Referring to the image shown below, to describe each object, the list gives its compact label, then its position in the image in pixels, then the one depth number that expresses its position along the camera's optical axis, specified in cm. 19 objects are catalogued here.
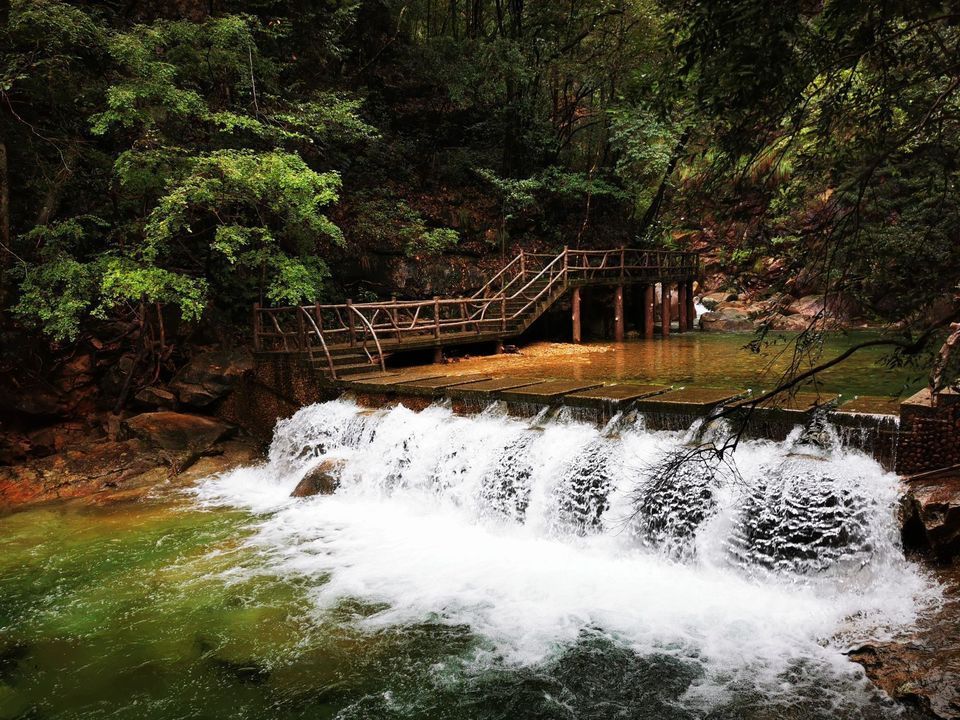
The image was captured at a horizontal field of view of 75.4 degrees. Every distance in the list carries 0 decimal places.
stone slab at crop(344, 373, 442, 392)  1128
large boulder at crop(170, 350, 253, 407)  1296
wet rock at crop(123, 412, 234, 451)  1209
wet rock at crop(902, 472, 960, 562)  575
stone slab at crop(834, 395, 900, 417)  687
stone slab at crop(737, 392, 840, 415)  707
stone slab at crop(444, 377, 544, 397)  1012
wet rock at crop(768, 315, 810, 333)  2197
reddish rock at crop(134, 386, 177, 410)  1299
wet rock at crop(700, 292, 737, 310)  2739
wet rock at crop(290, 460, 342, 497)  1027
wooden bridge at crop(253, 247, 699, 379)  1307
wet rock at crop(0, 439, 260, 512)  1062
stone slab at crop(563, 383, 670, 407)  871
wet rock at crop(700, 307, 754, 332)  2317
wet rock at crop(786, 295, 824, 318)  2264
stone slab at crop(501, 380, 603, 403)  943
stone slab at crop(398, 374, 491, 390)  1078
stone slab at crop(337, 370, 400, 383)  1201
